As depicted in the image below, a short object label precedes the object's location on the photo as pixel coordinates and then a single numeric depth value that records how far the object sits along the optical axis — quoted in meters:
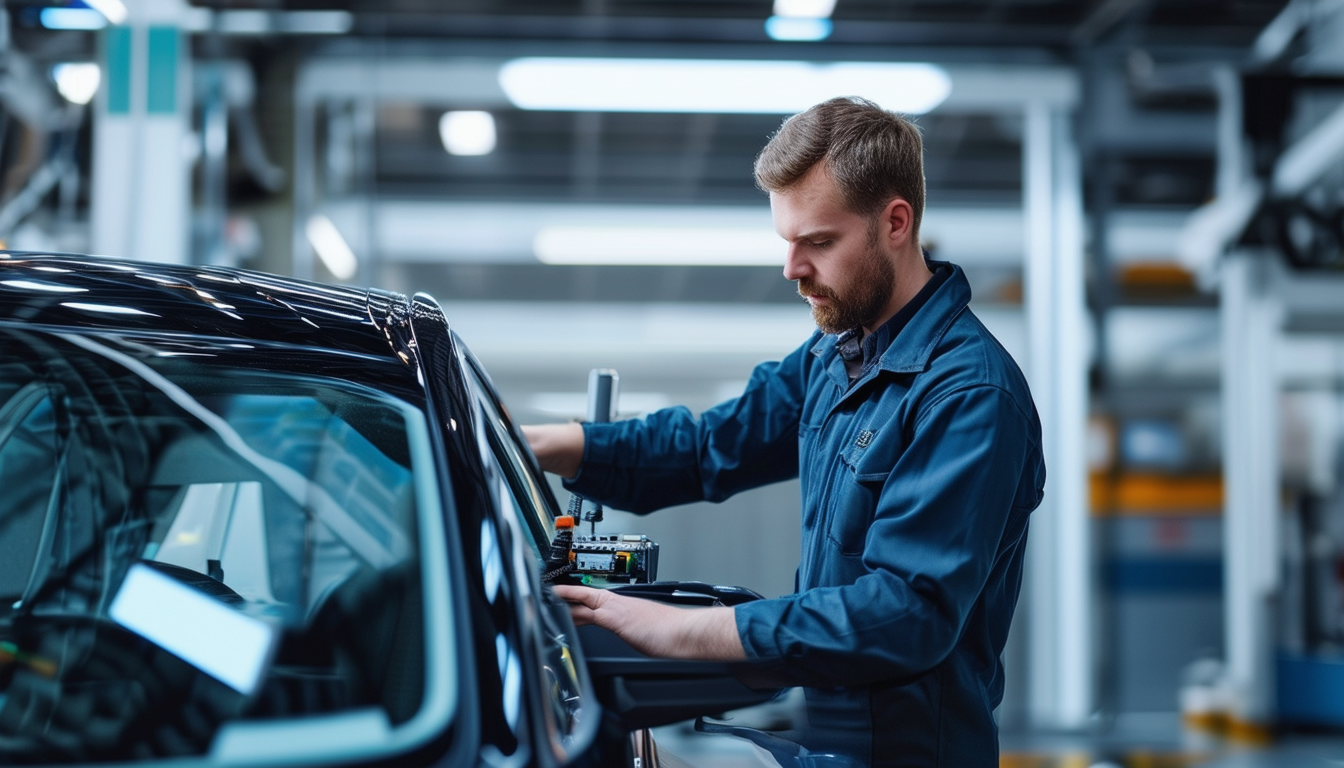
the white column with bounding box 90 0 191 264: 4.93
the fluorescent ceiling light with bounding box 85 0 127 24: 4.89
